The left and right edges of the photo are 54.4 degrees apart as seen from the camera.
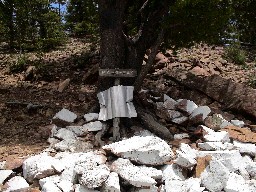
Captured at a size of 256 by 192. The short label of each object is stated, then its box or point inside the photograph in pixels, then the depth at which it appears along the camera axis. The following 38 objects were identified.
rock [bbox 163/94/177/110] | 5.41
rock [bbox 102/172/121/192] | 3.51
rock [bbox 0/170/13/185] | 3.71
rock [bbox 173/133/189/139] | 4.87
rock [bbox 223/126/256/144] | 4.63
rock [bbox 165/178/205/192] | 3.60
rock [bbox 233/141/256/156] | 4.37
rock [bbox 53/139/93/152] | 4.40
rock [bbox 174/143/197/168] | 3.85
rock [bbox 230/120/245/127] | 5.21
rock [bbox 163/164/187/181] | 3.82
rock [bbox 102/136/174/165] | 3.87
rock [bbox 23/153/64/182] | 3.75
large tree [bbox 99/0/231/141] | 5.10
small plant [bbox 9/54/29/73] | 8.20
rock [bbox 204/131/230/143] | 4.54
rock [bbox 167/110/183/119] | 5.21
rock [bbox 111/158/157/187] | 3.59
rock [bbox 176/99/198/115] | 5.25
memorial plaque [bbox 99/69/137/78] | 4.71
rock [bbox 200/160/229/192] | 3.66
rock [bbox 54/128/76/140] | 4.64
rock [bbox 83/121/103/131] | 4.85
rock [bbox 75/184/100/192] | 3.55
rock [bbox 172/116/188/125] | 5.08
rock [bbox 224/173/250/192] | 3.54
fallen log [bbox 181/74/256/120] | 5.54
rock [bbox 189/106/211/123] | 5.01
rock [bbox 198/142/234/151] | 4.38
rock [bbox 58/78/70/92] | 6.83
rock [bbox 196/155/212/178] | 3.88
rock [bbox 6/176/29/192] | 3.60
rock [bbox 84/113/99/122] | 5.03
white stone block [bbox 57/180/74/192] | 3.54
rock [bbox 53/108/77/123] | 4.96
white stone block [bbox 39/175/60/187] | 3.66
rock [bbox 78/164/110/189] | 3.49
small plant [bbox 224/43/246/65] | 8.78
